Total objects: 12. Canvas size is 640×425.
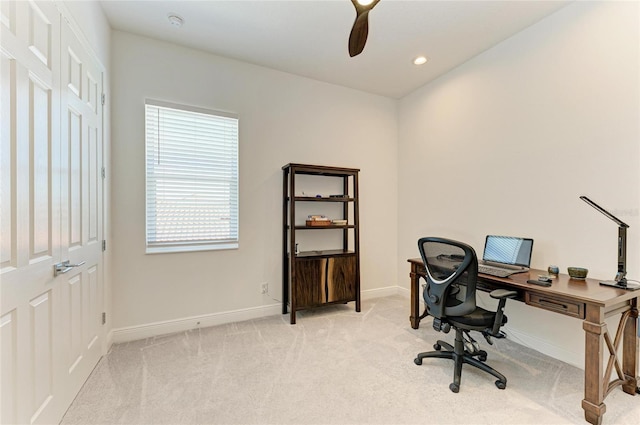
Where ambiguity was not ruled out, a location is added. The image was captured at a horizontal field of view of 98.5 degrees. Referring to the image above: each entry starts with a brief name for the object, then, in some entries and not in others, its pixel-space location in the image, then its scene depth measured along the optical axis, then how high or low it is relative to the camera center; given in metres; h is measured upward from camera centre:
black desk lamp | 1.89 -0.35
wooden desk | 1.68 -0.69
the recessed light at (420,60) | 3.17 +1.74
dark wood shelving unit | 3.22 -0.68
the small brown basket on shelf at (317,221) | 3.44 -0.15
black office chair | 1.98 -0.68
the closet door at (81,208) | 1.77 +0.00
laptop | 2.42 -0.43
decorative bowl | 2.10 -0.48
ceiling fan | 1.49 +1.09
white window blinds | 2.89 +0.33
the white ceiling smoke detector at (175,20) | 2.49 +1.73
